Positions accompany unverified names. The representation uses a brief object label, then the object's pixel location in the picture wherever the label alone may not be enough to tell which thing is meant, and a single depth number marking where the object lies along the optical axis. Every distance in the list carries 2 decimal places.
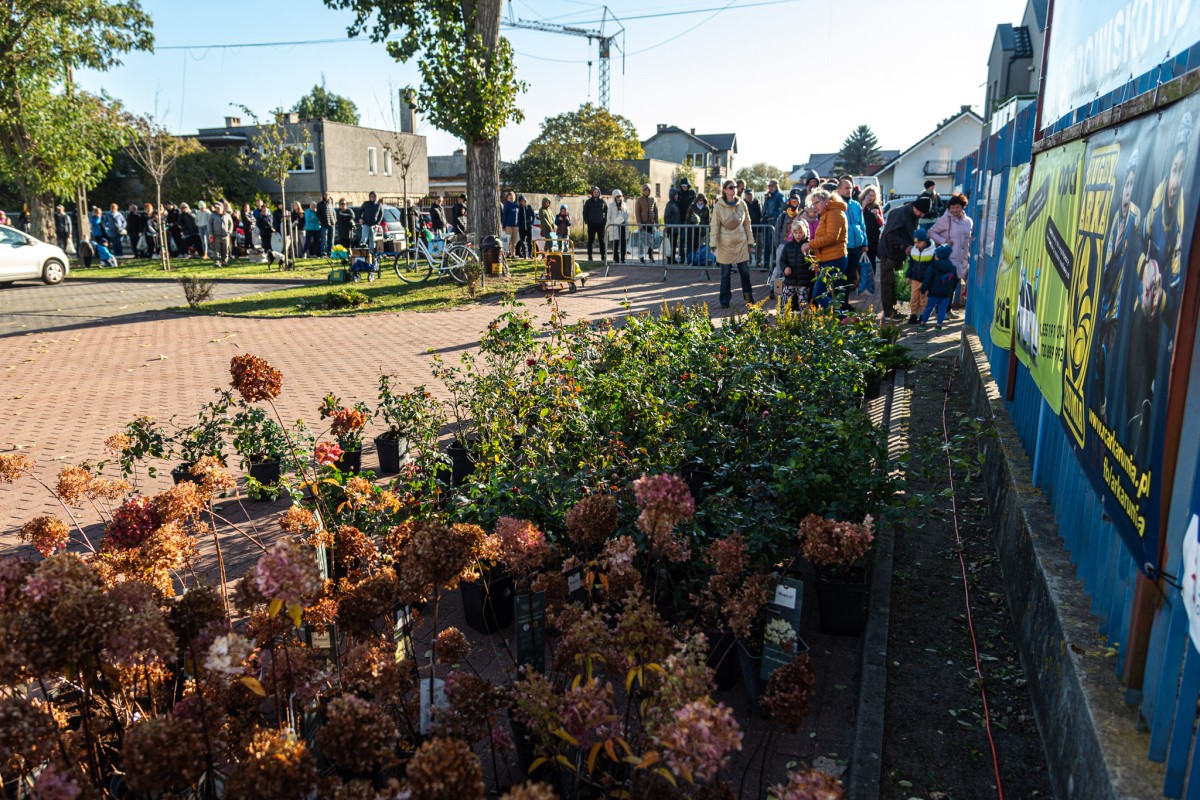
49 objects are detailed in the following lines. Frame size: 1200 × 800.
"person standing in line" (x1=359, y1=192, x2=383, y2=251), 21.86
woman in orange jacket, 10.37
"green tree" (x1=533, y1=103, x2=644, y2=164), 54.22
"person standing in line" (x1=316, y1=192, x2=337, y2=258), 24.75
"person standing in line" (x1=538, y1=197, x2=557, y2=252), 19.72
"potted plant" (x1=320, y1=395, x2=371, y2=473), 4.54
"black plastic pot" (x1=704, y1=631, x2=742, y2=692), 3.46
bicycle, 16.97
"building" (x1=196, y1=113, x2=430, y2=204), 43.88
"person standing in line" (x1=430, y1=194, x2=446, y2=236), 25.69
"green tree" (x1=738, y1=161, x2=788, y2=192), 102.75
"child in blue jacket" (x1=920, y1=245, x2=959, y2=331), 10.99
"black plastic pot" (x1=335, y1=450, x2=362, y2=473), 6.34
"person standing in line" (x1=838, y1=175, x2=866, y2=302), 12.03
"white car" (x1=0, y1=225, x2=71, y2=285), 20.73
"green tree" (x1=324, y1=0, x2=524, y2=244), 16.17
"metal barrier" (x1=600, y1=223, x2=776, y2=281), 18.41
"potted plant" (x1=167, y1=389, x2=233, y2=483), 5.73
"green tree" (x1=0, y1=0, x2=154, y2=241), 24.09
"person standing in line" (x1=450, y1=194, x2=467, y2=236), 23.54
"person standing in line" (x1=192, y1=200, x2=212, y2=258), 26.95
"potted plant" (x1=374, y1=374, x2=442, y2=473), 5.70
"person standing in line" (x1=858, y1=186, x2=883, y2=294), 13.78
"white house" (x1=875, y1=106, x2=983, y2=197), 59.22
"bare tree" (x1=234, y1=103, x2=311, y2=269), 25.12
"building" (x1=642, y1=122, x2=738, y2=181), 87.00
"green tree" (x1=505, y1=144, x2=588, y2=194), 41.53
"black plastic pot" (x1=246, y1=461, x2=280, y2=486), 6.11
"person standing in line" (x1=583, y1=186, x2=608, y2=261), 19.94
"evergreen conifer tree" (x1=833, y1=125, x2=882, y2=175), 110.06
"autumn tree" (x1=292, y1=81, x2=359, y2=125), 92.88
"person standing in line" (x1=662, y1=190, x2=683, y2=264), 19.44
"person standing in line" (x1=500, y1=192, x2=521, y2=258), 22.42
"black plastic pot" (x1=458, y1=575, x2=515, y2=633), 4.00
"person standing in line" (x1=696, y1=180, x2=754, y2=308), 12.35
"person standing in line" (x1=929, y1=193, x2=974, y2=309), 11.11
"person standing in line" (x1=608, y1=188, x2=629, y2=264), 20.52
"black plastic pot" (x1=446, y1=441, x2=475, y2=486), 5.98
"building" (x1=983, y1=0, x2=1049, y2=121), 35.22
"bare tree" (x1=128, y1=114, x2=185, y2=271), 23.52
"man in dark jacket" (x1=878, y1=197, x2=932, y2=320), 11.59
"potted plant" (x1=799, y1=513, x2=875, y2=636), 3.87
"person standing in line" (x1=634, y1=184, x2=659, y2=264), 19.30
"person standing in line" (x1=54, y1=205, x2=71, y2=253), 28.51
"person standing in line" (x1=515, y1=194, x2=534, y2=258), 23.47
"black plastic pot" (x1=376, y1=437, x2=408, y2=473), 6.43
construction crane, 78.12
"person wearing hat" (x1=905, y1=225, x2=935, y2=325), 11.09
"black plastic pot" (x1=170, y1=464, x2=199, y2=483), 5.84
